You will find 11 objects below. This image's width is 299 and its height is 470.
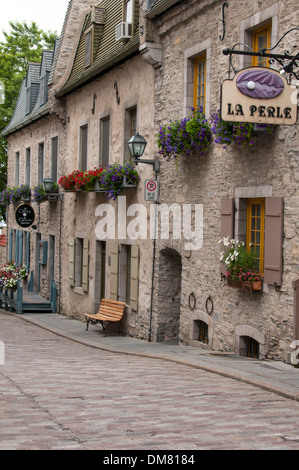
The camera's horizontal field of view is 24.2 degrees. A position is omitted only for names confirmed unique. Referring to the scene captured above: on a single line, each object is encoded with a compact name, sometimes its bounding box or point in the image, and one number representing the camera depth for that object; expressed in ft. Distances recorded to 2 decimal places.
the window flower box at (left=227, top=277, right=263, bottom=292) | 33.88
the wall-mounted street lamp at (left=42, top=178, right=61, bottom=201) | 72.13
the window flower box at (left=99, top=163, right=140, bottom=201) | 49.90
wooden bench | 51.70
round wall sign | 78.28
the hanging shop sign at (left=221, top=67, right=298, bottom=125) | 29.27
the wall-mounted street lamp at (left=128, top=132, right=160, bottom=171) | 45.03
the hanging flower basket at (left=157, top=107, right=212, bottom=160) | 38.99
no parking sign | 46.19
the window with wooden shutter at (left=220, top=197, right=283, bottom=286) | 32.37
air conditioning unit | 52.95
